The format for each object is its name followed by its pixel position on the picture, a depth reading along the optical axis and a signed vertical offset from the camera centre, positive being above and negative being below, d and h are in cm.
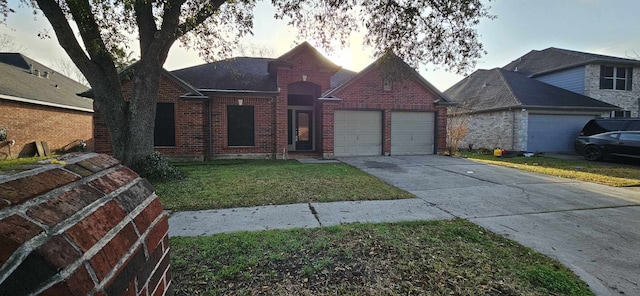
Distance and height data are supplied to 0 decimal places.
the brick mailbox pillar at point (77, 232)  67 -28
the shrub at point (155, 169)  784 -106
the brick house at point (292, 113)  1232 +83
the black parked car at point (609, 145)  1156 -61
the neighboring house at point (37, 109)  1327 +112
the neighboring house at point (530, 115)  1600 +89
